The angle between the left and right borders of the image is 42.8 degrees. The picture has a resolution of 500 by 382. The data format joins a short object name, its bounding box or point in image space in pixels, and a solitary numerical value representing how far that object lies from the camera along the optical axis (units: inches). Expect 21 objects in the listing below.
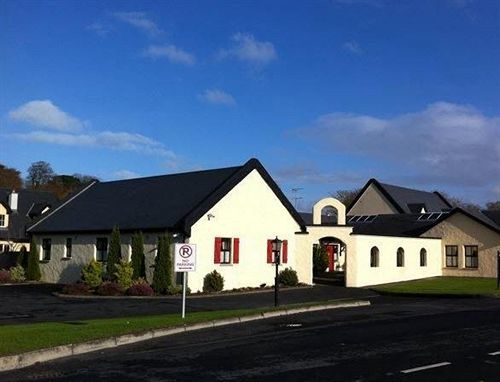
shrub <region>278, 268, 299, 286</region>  1316.4
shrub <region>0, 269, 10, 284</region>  1405.0
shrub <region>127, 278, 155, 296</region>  1099.1
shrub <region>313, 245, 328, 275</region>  1742.1
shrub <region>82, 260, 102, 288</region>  1185.4
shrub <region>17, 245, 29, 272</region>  1539.5
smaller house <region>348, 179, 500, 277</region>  1604.3
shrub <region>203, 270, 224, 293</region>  1178.0
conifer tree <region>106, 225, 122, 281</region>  1241.1
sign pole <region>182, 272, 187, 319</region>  688.4
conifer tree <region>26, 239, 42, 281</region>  1462.8
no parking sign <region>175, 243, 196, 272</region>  709.9
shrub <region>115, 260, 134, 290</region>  1143.8
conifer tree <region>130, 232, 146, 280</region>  1218.6
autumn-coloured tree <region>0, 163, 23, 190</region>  3307.1
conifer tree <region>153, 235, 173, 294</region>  1135.6
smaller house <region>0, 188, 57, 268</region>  2064.5
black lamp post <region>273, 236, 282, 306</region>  880.4
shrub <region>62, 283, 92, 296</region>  1117.1
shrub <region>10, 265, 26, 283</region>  1423.5
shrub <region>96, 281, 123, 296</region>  1104.8
